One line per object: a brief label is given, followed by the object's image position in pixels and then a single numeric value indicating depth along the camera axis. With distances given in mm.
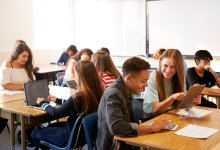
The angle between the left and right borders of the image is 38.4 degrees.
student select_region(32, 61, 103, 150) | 2709
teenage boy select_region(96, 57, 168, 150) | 2086
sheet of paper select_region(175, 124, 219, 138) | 2092
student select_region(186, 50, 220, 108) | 4227
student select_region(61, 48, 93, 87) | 4660
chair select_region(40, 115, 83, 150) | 2648
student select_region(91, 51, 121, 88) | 3732
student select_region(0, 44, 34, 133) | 3947
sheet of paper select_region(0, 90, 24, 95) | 3834
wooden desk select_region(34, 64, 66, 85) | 6258
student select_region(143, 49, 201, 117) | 2700
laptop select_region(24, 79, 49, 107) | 3105
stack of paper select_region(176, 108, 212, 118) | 2627
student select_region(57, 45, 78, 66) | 7166
